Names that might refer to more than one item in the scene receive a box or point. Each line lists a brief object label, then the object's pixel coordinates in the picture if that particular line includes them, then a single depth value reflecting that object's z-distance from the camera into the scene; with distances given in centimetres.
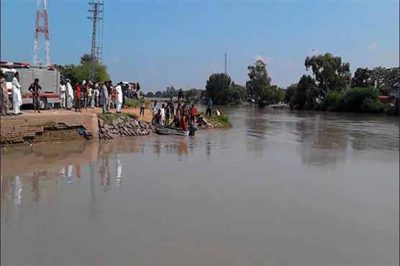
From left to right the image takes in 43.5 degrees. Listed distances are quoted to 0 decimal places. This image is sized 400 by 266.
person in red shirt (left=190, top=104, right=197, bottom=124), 2704
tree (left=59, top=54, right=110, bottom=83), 5637
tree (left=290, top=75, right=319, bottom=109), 7493
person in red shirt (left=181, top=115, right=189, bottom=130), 2583
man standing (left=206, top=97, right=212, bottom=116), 3500
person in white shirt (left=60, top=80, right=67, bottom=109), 2458
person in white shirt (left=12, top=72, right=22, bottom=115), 1809
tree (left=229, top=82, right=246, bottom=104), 12106
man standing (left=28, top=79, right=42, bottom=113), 2064
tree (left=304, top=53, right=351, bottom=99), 6987
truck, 2233
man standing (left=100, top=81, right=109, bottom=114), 2397
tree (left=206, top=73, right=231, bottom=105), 11969
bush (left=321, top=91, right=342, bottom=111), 4841
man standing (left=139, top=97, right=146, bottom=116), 2789
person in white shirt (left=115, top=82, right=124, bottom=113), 2581
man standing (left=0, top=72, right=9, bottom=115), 1747
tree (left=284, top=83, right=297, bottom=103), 9515
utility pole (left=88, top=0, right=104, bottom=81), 4478
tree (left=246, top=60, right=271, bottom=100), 11938
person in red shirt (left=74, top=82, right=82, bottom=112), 2308
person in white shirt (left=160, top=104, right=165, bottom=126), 2750
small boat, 2534
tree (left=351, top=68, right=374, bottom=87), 6484
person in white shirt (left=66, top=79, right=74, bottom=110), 2472
